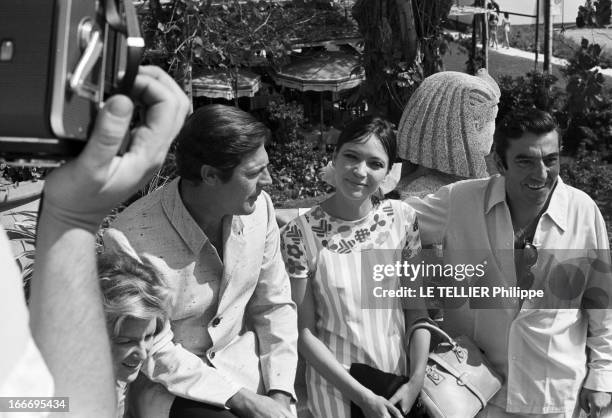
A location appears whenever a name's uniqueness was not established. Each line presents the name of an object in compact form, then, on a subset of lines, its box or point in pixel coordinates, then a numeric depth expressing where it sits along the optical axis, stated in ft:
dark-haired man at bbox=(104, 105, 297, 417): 8.19
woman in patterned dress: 9.12
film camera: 3.87
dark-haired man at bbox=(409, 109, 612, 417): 9.46
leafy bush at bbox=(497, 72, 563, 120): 34.14
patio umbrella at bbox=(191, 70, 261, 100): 43.29
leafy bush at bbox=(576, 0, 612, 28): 16.05
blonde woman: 7.31
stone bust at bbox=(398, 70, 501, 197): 10.75
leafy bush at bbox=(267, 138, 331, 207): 35.35
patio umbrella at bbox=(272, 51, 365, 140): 49.88
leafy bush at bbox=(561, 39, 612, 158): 18.01
